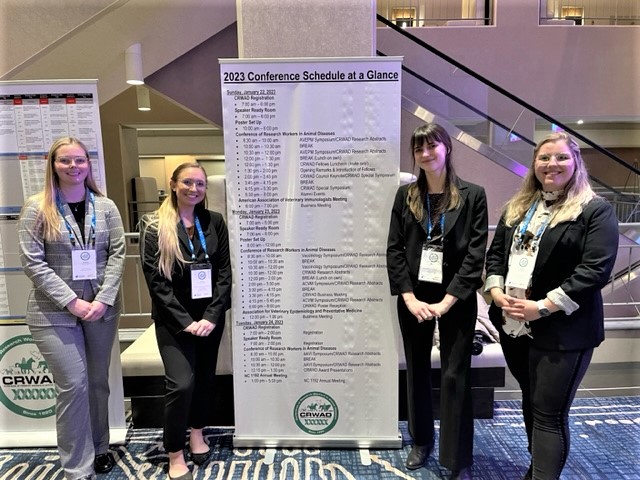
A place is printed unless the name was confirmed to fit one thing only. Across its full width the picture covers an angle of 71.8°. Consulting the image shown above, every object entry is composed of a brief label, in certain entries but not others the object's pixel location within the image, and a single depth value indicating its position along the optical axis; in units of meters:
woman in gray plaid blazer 2.02
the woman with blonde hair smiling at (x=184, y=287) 2.09
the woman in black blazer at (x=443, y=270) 2.00
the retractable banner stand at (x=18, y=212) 2.33
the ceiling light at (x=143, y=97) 5.91
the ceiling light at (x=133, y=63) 4.64
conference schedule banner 2.26
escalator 5.00
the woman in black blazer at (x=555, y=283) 1.72
